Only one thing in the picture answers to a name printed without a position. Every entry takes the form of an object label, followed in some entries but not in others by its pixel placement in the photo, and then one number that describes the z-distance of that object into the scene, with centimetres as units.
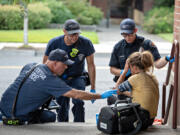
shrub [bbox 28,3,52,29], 2328
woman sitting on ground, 582
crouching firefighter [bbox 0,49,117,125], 570
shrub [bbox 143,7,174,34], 2412
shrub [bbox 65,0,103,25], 2541
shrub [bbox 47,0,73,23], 2520
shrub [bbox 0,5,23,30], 2242
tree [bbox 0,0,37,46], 1679
